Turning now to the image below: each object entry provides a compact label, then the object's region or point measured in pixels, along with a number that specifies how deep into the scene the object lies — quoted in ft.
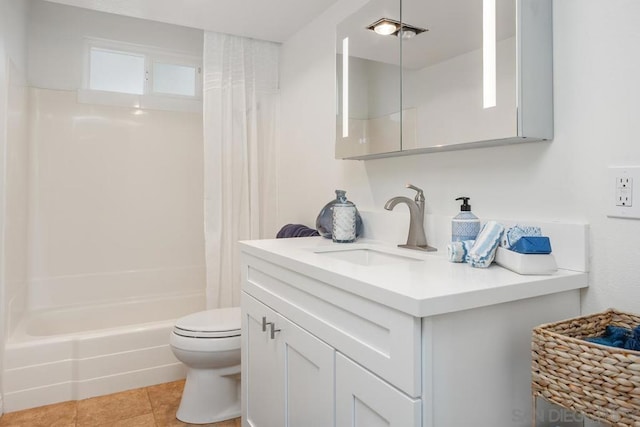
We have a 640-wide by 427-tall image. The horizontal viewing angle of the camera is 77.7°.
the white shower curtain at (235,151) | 8.12
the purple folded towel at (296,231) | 7.14
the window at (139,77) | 9.33
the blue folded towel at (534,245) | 3.33
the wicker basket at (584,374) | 2.34
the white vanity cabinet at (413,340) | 2.66
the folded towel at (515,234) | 3.53
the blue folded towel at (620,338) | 2.61
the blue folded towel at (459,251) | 3.91
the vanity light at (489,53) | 3.86
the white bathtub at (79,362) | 6.58
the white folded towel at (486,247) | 3.63
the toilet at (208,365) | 6.20
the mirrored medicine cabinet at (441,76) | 3.67
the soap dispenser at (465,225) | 4.17
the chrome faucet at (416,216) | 4.94
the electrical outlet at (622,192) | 3.18
